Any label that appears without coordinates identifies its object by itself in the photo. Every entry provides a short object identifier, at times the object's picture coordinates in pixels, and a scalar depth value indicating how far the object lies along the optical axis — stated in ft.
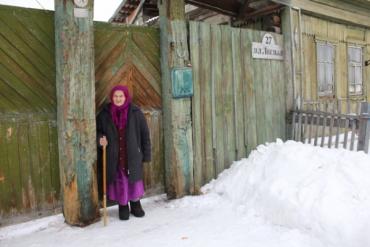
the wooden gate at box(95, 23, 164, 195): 15.98
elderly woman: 14.99
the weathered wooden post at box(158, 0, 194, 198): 17.48
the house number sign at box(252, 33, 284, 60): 21.43
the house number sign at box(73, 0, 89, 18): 14.28
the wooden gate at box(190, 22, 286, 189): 18.69
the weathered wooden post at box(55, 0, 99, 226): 14.12
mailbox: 17.44
